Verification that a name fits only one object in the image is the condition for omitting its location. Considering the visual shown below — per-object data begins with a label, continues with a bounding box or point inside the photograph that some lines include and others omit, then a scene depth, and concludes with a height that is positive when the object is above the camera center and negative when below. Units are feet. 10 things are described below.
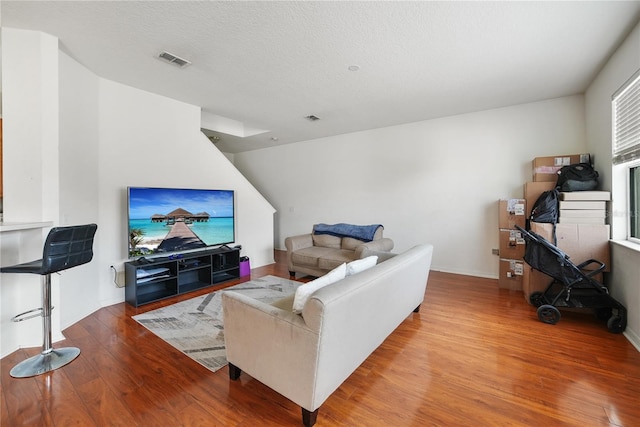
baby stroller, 8.13 -2.56
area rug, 7.20 -3.75
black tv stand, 10.59 -2.77
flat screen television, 11.04 -0.28
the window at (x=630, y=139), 7.57 +2.22
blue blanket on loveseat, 14.44 -1.09
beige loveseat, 12.99 -2.10
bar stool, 6.28 -1.30
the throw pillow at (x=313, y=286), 5.13 -1.57
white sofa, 4.54 -2.44
